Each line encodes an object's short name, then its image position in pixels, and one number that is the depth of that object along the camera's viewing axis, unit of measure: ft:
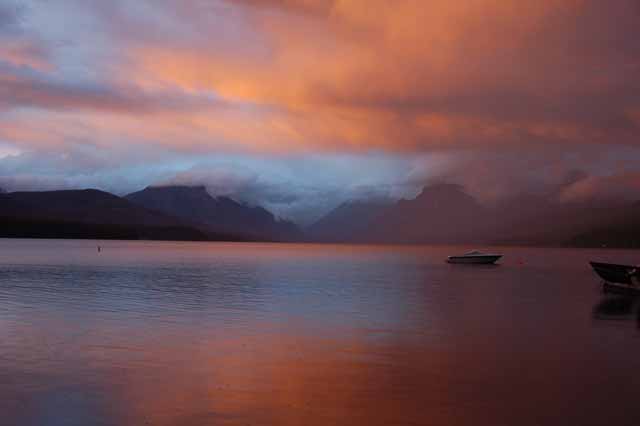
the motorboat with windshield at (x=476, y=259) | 439.22
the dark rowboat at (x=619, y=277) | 195.42
